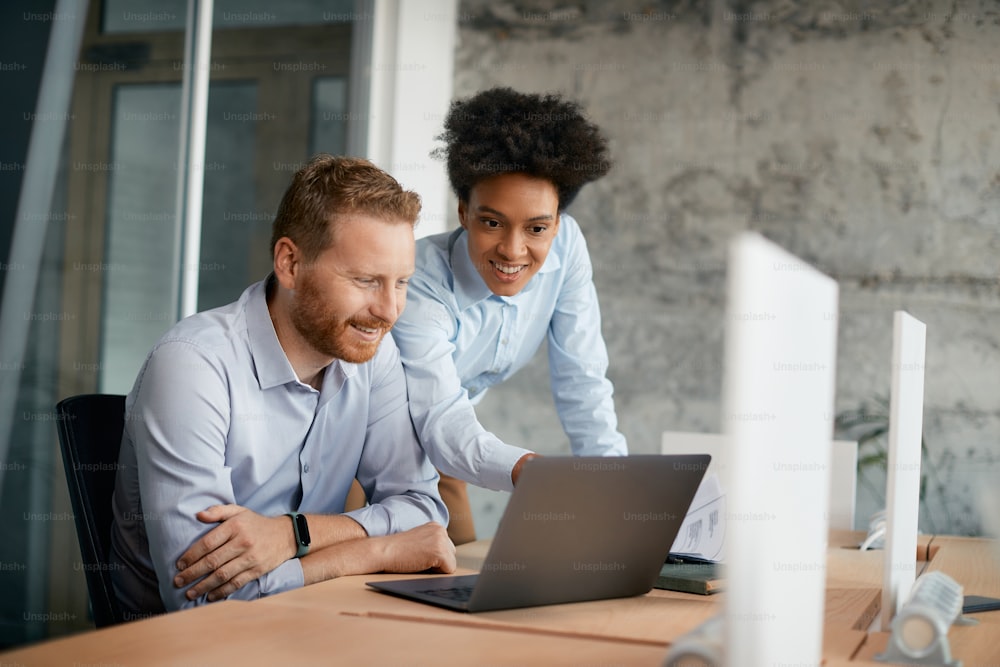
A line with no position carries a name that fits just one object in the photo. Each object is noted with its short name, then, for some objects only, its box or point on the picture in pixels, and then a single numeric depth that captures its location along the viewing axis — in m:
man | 1.62
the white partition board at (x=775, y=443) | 0.76
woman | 2.09
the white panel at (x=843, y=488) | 2.84
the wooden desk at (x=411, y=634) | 1.09
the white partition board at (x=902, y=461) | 1.33
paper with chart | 1.78
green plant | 4.02
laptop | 1.32
